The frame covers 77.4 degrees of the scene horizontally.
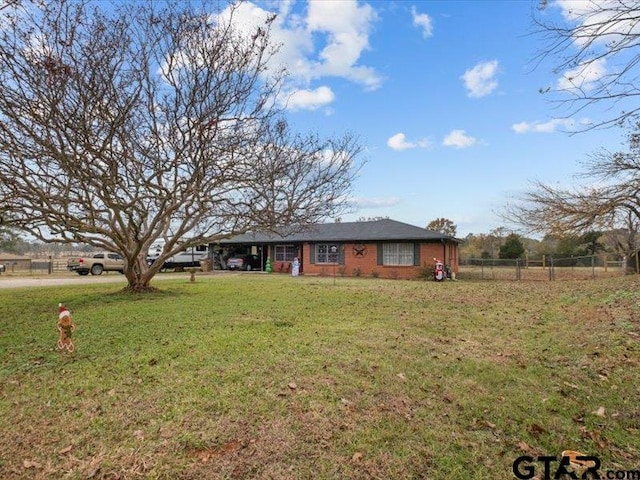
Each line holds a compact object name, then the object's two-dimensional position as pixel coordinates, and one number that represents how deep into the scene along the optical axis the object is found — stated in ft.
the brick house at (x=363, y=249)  72.59
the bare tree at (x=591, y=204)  56.08
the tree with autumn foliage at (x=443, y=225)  156.04
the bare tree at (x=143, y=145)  28.78
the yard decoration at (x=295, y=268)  78.87
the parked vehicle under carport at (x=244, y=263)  95.45
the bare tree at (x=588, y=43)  12.26
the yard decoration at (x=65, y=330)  17.19
